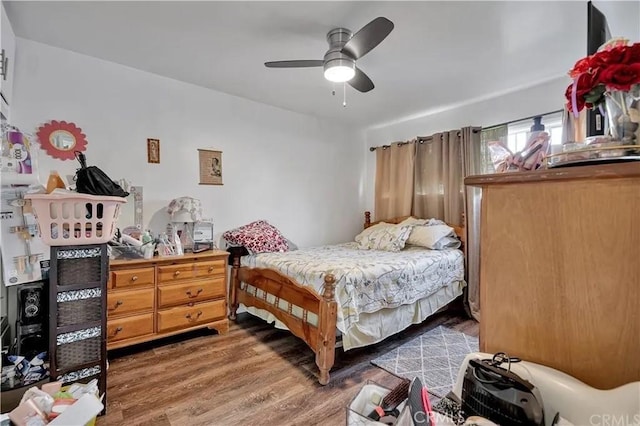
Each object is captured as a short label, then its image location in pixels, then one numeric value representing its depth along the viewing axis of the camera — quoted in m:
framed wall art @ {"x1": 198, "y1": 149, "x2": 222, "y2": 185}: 3.24
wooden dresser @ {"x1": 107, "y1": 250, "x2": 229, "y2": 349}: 2.40
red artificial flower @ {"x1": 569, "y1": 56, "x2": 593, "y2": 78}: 0.80
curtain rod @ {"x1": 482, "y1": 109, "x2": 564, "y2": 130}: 2.97
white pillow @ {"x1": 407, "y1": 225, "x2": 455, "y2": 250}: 3.34
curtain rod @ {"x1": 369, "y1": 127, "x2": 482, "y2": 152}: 3.54
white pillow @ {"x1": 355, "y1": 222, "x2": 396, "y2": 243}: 4.06
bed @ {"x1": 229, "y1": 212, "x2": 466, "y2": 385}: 2.15
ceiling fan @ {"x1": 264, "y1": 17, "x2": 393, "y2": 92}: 1.85
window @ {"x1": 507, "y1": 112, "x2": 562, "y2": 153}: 3.01
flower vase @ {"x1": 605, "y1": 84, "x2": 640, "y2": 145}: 0.73
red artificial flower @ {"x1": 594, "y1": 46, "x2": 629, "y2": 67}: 0.72
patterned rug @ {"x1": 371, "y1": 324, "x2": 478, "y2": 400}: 2.17
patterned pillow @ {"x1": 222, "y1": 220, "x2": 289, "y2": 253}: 3.16
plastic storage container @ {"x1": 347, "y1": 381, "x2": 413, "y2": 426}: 0.75
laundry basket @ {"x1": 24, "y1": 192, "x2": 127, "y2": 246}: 1.55
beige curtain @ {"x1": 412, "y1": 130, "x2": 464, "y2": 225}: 3.66
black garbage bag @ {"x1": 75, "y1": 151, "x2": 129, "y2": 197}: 1.65
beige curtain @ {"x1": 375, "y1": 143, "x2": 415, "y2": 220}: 4.16
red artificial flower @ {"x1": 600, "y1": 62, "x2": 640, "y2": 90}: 0.70
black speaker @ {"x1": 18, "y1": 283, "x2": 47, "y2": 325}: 1.99
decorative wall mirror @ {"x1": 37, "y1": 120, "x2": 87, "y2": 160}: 2.42
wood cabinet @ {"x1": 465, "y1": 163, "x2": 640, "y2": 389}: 0.65
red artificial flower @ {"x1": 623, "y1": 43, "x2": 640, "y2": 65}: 0.70
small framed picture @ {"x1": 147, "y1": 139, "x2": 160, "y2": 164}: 2.92
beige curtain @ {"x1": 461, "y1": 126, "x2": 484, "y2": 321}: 3.37
